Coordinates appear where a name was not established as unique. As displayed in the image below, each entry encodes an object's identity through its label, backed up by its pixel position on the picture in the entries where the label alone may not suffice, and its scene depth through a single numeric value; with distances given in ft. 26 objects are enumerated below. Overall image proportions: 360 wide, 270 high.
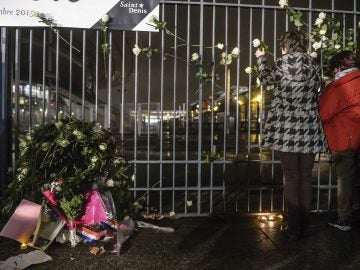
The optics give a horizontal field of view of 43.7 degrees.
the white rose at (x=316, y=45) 16.06
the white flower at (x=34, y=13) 14.85
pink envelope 12.52
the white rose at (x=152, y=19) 15.59
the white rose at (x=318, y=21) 16.33
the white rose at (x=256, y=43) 15.20
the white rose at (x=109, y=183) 13.26
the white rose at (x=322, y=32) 16.46
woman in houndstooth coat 13.57
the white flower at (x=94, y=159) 13.08
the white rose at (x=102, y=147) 13.29
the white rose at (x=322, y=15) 16.25
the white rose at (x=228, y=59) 16.25
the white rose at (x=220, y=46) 16.15
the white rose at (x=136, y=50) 15.89
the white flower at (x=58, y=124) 13.47
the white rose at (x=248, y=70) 16.00
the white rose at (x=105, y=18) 15.31
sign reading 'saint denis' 15.14
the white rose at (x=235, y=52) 16.05
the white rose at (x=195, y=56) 16.13
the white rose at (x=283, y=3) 16.00
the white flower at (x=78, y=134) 13.12
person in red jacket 14.19
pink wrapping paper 13.09
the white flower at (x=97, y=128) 13.88
